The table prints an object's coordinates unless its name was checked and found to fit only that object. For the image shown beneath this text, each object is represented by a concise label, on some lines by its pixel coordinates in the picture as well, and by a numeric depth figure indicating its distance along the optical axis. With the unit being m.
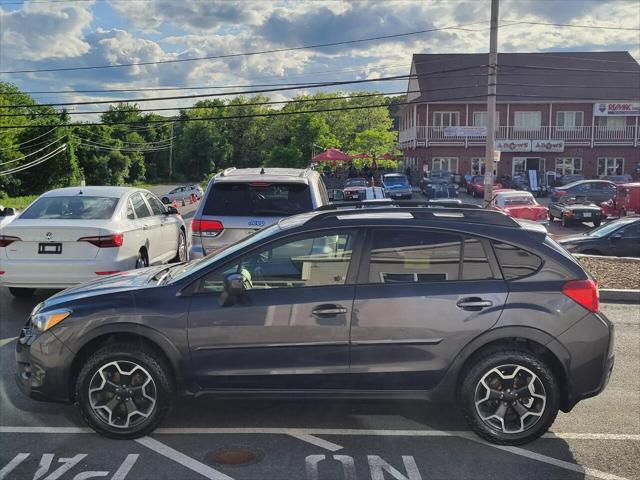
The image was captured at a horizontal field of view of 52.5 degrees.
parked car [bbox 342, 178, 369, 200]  38.22
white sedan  8.11
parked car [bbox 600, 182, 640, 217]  26.44
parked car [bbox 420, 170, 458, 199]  37.91
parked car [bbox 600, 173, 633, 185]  43.59
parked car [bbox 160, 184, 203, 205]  46.55
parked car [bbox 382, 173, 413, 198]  38.10
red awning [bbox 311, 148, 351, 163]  49.38
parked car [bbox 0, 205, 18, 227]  13.33
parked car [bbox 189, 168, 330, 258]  7.72
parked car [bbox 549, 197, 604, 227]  25.58
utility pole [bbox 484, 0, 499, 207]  18.38
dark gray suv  4.46
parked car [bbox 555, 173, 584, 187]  45.57
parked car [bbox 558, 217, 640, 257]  14.62
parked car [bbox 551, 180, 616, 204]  32.44
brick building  50.62
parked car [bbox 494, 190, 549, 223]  23.97
